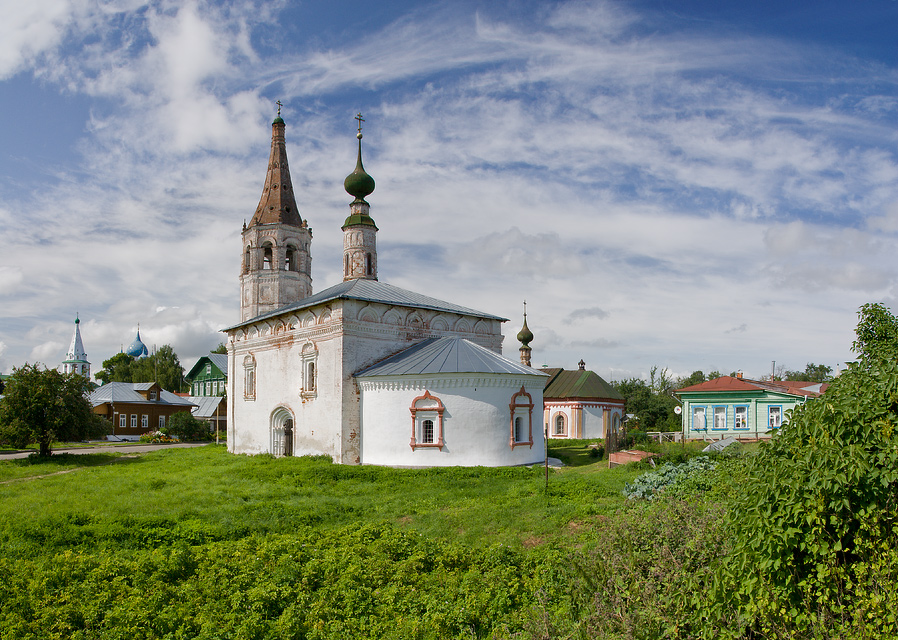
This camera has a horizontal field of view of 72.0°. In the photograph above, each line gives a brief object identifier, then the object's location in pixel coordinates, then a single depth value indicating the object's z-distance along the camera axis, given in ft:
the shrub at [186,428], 131.34
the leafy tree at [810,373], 237.29
